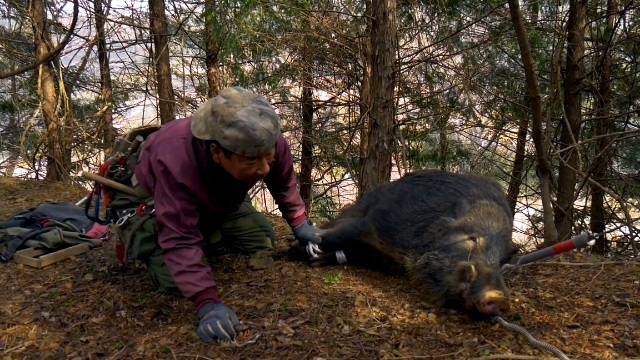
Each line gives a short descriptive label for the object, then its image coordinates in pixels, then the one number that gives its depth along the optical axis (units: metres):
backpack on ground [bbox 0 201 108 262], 4.20
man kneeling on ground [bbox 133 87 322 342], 2.83
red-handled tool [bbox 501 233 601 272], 2.50
